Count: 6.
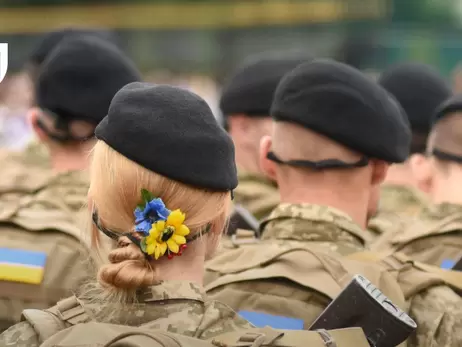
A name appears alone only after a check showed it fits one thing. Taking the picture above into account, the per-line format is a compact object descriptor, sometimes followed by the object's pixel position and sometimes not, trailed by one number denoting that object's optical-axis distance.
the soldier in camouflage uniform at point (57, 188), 6.36
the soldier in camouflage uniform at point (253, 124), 8.27
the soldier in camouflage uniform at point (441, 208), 6.83
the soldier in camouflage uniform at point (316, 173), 5.25
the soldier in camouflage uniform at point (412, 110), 9.96
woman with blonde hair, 4.06
